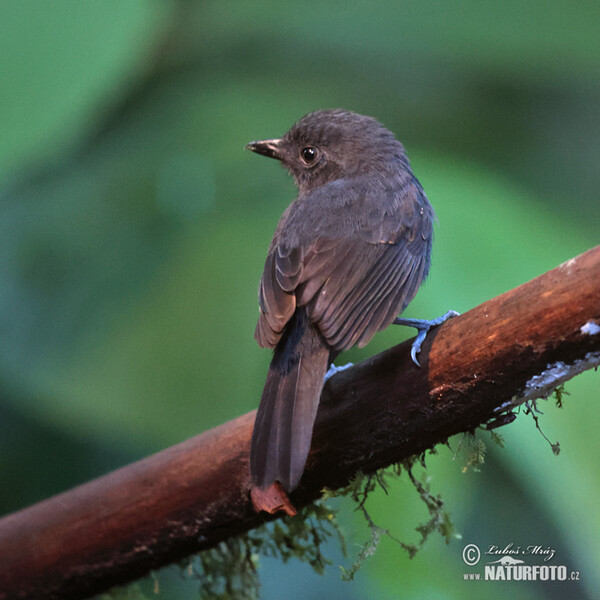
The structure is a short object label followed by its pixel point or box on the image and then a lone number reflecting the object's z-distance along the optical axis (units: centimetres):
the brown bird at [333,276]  464
